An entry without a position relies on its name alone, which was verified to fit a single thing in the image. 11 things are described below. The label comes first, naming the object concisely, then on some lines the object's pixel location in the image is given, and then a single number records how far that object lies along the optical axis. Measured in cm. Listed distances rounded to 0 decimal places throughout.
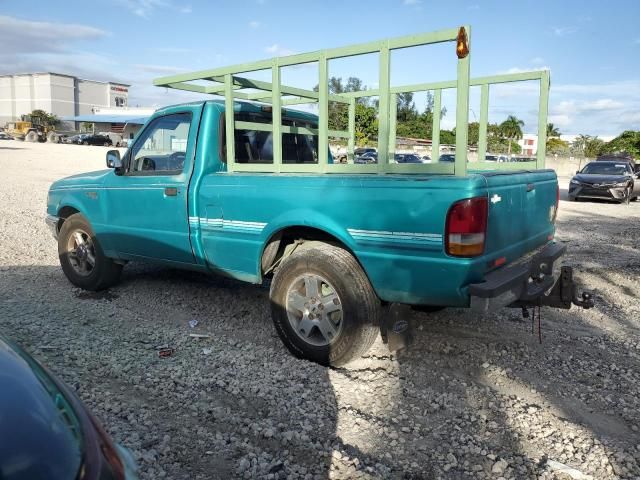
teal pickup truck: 343
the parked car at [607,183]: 1691
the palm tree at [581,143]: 5055
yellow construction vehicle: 5325
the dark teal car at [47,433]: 148
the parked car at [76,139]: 5325
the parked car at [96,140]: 5222
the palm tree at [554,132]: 8125
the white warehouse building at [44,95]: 8575
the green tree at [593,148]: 5260
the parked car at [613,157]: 2600
